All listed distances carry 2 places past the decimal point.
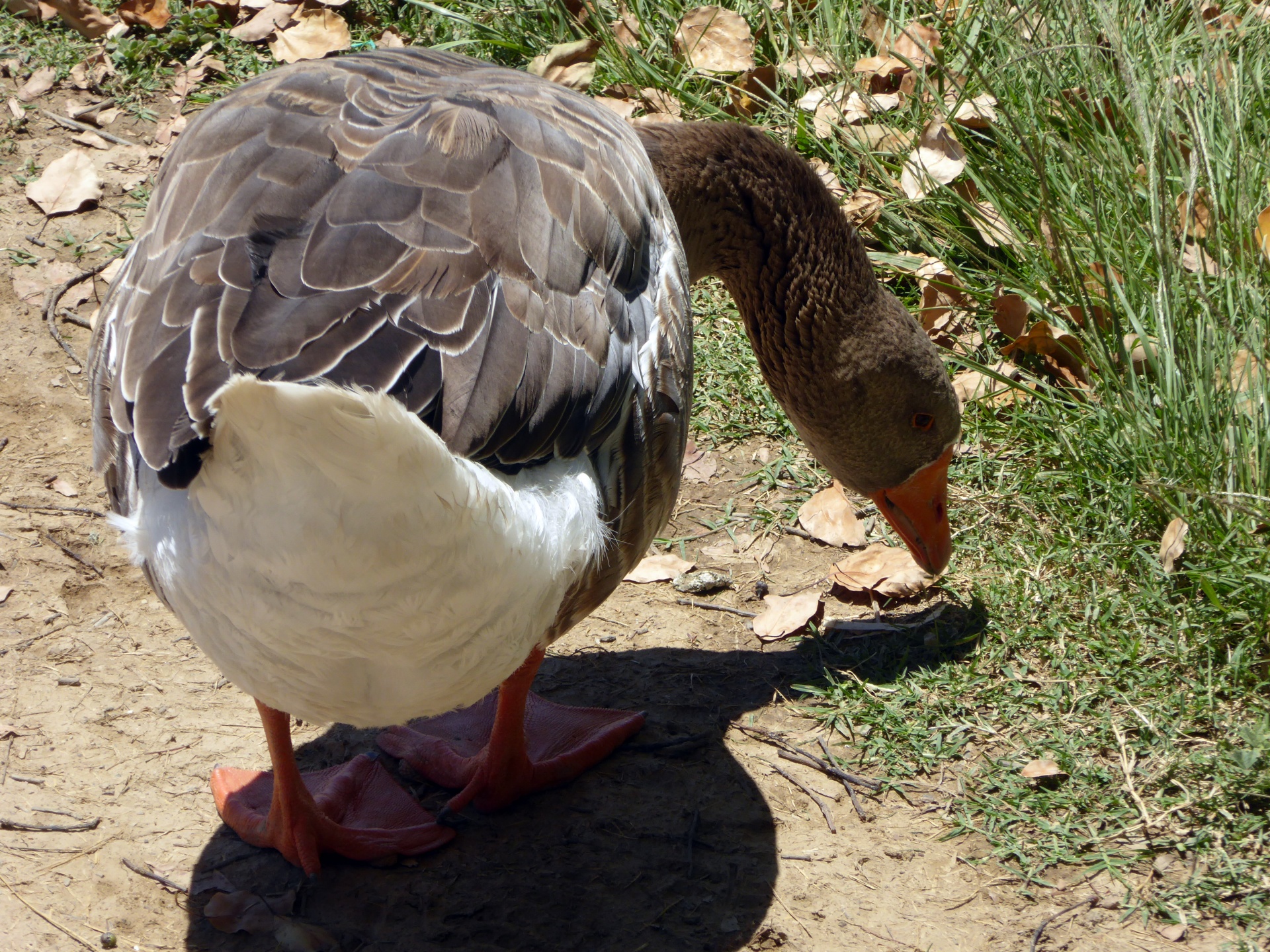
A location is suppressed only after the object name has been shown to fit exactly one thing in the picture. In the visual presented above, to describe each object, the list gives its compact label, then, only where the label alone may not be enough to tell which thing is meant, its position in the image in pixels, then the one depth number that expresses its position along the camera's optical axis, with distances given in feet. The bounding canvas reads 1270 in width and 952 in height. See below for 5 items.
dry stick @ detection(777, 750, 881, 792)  10.19
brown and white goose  6.07
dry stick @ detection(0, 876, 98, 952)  8.41
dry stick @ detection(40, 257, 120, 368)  14.39
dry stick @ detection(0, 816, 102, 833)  9.25
